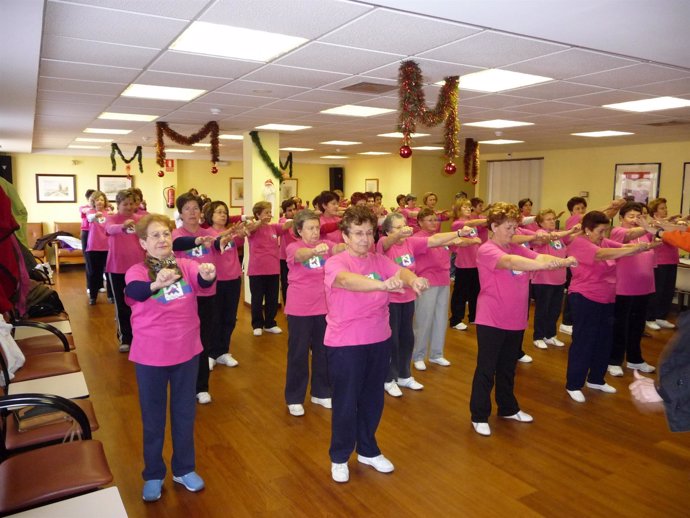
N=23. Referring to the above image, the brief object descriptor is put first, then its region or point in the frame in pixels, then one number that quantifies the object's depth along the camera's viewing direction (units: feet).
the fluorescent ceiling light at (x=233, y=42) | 10.45
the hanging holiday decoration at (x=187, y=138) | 23.65
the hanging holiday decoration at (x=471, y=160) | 28.60
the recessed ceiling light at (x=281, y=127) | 24.81
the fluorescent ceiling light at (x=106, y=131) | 27.00
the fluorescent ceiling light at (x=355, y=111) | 19.52
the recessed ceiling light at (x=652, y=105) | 17.67
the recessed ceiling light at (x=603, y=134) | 26.96
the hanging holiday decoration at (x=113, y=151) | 31.59
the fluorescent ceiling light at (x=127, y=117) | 21.62
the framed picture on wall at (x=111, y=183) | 43.87
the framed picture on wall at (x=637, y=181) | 32.76
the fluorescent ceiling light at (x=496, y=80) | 13.91
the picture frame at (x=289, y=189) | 52.75
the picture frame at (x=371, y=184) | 49.37
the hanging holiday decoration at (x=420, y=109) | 12.75
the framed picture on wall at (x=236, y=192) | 50.80
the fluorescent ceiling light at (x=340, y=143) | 32.94
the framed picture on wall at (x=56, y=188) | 41.16
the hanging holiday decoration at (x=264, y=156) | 26.76
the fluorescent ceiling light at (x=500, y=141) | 31.68
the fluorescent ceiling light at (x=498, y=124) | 23.30
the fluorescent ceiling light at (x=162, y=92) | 16.17
